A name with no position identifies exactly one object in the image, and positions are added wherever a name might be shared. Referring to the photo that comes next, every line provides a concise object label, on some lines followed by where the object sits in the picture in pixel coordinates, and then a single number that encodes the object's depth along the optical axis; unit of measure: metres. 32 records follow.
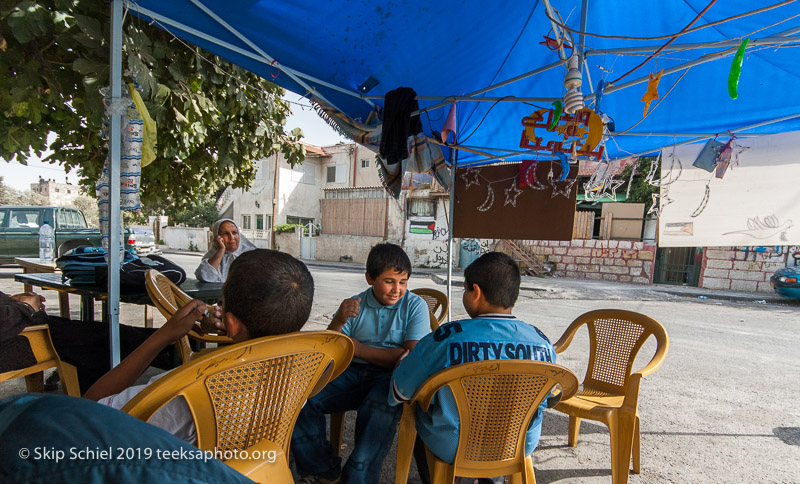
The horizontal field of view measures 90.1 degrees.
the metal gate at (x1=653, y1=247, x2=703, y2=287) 13.01
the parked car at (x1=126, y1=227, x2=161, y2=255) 13.35
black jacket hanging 3.17
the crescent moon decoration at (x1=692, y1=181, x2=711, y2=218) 3.86
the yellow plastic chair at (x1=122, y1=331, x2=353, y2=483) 1.02
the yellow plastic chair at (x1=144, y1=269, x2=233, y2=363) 2.30
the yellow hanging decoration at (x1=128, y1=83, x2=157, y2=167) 2.29
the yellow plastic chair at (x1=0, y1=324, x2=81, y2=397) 2.16
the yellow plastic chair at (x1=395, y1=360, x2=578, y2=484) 1.49
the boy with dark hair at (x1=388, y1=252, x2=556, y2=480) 1.59
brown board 4.08
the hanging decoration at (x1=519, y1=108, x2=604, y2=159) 2.60
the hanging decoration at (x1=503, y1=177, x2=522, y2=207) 4.27
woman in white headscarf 3.57
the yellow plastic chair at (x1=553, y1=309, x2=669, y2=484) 2.07
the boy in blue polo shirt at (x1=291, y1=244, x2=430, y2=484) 1.88
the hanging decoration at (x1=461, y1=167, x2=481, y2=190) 4.51
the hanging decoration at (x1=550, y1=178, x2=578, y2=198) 4.01
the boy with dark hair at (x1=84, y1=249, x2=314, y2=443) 1.23
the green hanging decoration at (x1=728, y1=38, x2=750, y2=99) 1.79
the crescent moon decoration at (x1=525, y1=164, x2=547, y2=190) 4.14
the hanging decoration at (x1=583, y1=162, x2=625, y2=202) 4.71
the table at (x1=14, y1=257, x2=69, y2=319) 4.08
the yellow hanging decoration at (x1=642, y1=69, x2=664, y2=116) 2.14
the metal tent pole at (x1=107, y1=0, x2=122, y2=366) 2.05
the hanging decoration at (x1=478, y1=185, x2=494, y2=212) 4.42
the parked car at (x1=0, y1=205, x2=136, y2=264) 9.80
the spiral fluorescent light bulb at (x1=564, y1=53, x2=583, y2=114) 2.16
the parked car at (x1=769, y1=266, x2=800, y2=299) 9.63
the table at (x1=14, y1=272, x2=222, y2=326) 2.79
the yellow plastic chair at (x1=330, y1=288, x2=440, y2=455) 2.80
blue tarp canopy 2.36
